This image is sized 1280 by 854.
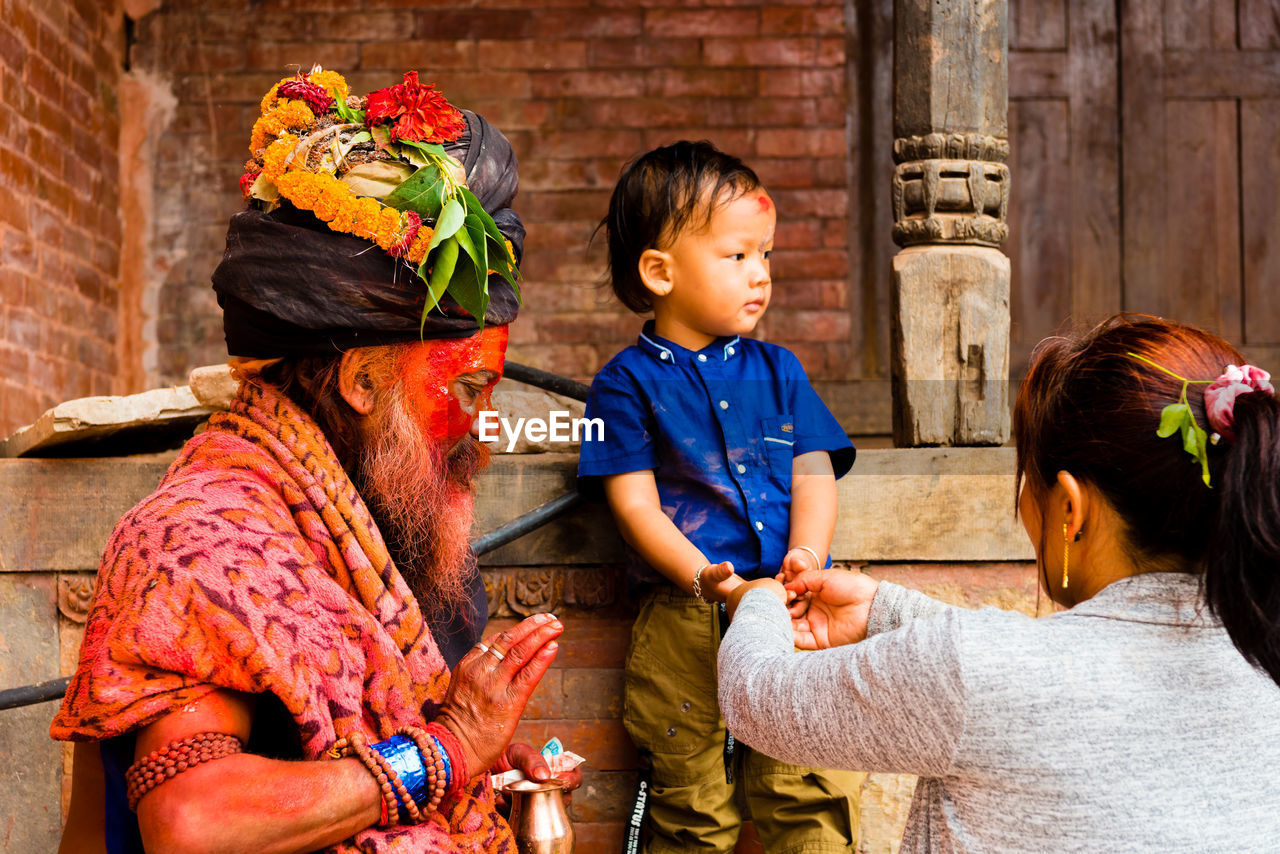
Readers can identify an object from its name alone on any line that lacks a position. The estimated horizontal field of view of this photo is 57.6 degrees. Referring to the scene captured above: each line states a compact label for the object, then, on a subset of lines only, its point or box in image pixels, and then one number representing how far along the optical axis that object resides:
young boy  2.52
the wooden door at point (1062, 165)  5.70
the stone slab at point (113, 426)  2.77
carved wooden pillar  3.07
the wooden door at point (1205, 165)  5.66
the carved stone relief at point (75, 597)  2.77
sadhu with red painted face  1.38
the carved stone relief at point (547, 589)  2.87
